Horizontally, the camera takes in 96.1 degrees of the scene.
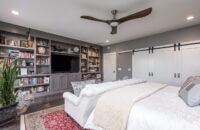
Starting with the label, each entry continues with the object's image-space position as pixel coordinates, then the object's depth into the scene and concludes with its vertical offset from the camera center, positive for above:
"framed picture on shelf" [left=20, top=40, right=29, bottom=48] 3.31 +0.82
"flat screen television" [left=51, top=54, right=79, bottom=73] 4.01 +0.05
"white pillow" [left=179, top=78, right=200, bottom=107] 1.09 -0.39
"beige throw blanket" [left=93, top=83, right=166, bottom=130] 1.13 -0.59
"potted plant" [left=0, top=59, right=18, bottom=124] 1.86 -0.62
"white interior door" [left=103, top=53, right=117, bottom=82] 5.34 -0.07
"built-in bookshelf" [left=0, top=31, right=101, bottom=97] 3.12 +0.34
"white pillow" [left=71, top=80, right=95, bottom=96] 1.79 -0.42
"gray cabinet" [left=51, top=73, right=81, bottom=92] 3.85 -0.72
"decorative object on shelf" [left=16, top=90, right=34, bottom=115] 2.24 -0.96
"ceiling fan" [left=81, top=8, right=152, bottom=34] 1.79 +1.05
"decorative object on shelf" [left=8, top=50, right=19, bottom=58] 3.08 +0.42
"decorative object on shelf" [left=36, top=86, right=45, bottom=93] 3.61 -0.96
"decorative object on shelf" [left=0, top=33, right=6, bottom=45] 2.90 +0.82
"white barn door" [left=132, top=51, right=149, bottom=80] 4.01 +0.03
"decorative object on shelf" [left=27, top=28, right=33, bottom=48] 3.30 +0.86
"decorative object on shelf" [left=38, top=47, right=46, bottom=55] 3.69 +0.62
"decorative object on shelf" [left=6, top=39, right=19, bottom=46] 3.05 +0.78
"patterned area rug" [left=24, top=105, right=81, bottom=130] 1.76 -1.22
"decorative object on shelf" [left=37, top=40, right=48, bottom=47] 3.72 +0.93
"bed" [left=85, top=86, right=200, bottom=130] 0.82 -0.52
